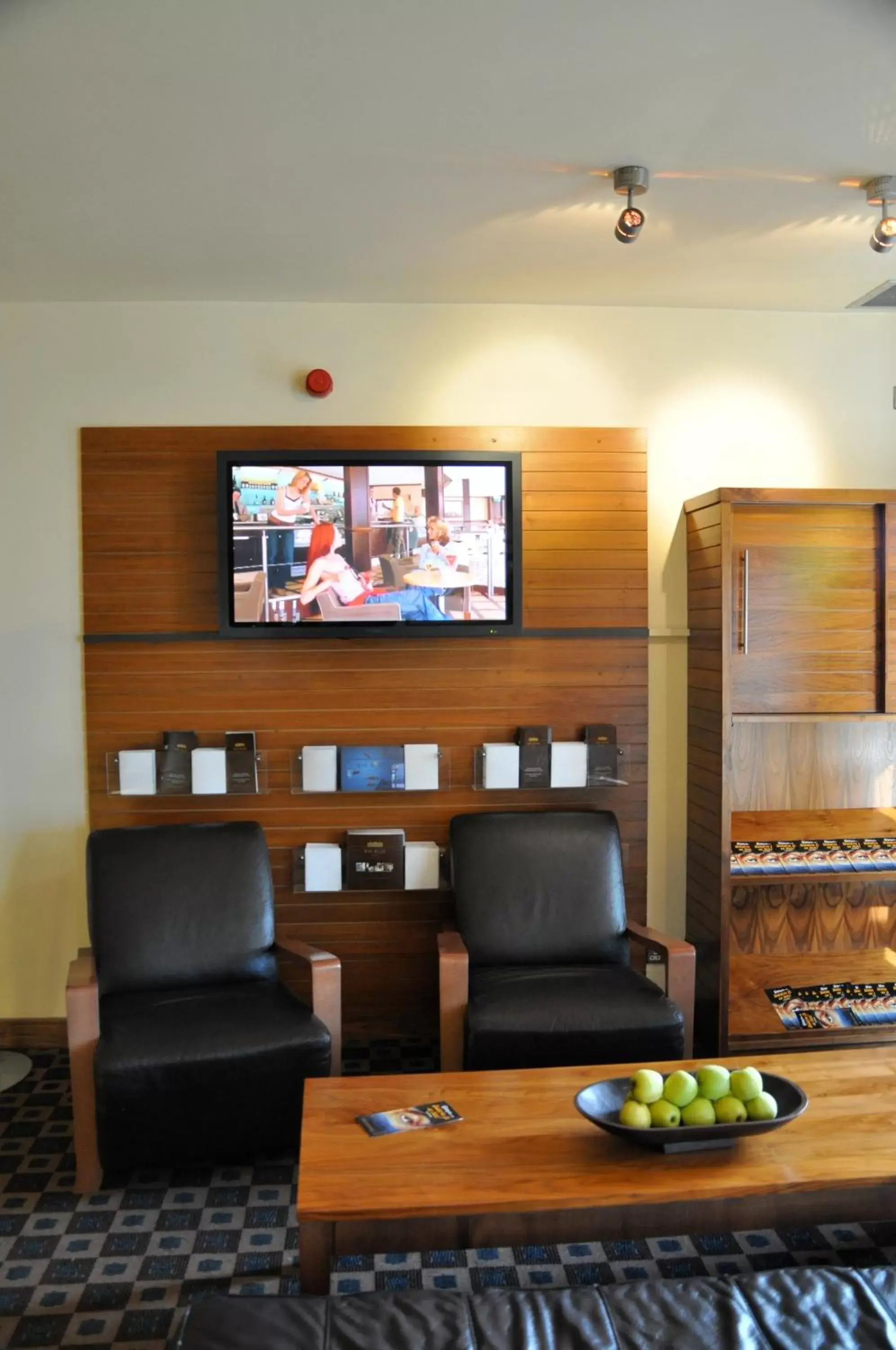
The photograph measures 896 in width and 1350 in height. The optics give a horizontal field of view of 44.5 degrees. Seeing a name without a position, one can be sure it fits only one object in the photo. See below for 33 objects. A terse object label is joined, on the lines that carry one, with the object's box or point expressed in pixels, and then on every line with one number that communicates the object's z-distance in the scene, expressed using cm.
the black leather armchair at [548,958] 339
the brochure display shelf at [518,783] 419
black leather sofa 171
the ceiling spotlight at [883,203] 309
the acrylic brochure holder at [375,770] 413
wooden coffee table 227
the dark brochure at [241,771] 410
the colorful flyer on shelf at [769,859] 401
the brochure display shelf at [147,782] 406
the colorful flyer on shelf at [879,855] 406
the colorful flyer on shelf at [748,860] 402
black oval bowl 239
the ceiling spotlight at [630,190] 296
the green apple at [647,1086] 246
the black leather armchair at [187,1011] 315
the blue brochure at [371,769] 416
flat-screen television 403
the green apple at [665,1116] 241
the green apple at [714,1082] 248
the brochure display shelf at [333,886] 411
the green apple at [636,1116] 241
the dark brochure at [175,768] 408
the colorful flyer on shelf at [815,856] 403
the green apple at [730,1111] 244
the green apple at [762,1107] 244
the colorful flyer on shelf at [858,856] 405
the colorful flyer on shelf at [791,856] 403
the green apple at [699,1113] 243
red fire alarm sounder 414
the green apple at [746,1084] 247
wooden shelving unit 399
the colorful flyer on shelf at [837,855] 405
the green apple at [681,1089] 246
